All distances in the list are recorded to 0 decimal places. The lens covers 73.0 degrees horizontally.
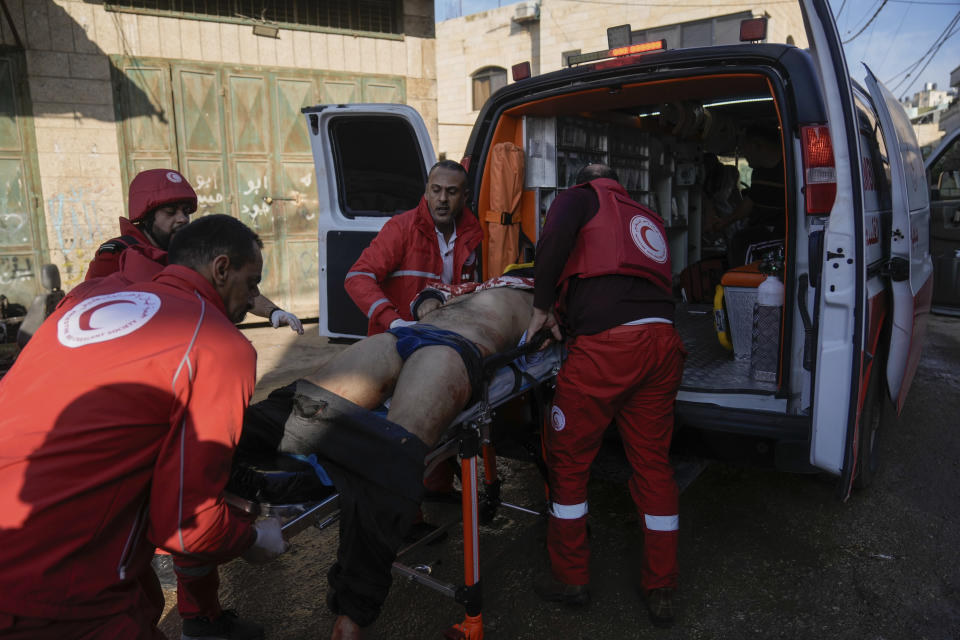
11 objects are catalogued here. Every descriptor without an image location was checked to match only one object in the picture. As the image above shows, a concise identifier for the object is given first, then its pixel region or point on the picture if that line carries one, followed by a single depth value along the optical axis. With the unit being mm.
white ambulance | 2371
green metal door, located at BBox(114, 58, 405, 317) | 7473
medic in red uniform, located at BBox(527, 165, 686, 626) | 2475
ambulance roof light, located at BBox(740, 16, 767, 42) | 2906
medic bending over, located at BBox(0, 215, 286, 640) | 1321
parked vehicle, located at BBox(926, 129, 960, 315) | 6528
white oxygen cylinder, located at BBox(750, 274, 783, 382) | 3070
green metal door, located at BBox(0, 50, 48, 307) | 6852
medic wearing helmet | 2658
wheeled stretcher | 1789
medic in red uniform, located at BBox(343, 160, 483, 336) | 3334
